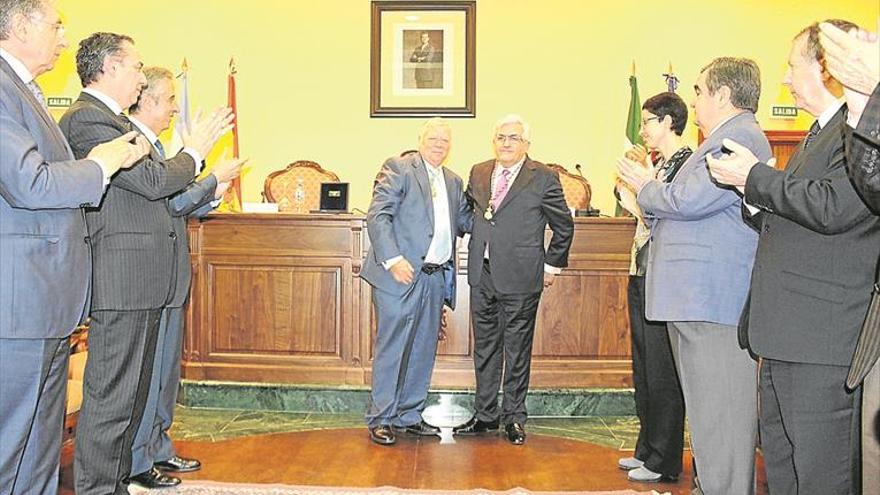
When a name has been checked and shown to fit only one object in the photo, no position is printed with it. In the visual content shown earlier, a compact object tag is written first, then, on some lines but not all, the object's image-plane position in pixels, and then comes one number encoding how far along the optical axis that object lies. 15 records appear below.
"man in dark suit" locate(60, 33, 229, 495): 2.65
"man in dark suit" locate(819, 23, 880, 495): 1.62
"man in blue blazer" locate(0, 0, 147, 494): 2.03
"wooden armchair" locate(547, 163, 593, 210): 5.61
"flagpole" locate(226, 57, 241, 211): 5.83
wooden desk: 4.54
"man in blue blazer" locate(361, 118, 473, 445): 3.95
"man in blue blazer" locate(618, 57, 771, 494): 2.51
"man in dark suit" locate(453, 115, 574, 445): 3.94
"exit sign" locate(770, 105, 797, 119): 6.23
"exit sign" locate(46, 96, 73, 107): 6.31
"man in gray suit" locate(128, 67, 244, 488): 3.09
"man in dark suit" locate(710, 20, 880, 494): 1.97
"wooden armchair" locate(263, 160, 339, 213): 5.67
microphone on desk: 4.99
